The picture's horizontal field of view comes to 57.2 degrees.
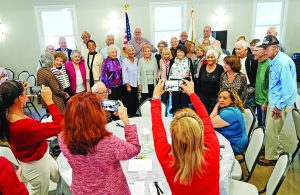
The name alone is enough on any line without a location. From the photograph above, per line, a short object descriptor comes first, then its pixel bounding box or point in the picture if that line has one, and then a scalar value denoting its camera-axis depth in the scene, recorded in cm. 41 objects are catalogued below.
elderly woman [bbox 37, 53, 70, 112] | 407
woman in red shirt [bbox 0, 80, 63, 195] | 211
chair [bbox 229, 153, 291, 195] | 203
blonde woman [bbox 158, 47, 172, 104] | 507
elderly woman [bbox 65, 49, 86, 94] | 483
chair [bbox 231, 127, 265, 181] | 260
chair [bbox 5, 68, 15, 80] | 725
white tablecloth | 222
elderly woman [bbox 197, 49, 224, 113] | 421
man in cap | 327
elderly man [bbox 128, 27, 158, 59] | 628
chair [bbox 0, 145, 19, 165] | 248
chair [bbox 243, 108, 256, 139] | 338
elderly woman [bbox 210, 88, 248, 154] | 296
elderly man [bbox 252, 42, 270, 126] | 383
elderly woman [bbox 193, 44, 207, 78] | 500
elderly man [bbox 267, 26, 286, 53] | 566
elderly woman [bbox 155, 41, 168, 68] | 571
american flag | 716
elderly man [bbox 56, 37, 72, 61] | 642
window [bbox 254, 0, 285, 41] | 818
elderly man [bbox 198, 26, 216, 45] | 646
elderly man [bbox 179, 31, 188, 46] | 658
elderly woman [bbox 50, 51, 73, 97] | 439
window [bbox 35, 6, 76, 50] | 755
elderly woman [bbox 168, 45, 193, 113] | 482
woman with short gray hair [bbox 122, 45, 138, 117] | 515
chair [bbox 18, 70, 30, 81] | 725
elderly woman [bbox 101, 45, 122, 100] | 500
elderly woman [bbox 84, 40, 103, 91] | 530
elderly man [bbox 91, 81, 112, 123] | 345
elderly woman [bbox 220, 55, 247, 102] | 387
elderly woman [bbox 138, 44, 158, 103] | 514
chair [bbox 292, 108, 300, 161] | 319
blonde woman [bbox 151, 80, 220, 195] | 141
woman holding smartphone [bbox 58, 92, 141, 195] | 152
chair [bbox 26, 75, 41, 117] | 648
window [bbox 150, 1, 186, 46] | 784
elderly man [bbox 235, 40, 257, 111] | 444
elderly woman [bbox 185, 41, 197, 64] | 548
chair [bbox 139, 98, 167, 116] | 409
